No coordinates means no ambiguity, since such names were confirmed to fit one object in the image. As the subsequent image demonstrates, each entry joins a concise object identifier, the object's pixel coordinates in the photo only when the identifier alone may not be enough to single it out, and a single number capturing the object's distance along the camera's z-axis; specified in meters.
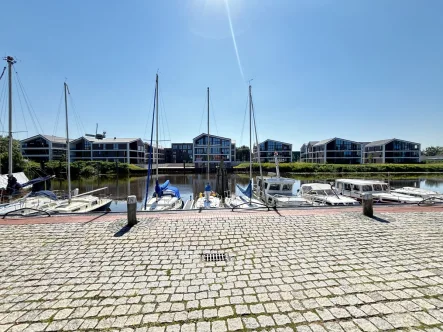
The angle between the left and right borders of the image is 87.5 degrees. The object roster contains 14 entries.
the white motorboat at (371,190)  17.59
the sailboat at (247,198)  15.80
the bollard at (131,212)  8.61
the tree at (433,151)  128.23
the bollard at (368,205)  9.49
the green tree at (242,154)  107.19
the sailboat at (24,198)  15.35
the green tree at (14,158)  40.19
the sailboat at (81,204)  15.65
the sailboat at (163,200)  16.42
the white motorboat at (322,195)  16.83
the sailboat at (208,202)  16.54
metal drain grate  5.73
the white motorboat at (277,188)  20.20
